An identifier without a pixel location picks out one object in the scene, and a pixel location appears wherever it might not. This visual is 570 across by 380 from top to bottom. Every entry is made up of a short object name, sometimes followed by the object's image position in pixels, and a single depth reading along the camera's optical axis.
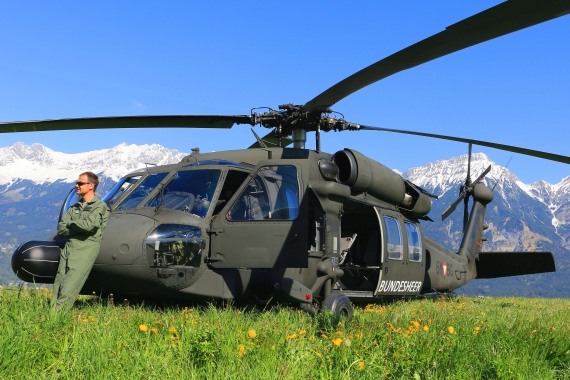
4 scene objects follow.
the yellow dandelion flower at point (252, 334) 4.80
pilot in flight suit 7.23
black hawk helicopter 7.89
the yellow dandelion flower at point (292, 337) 5.04
